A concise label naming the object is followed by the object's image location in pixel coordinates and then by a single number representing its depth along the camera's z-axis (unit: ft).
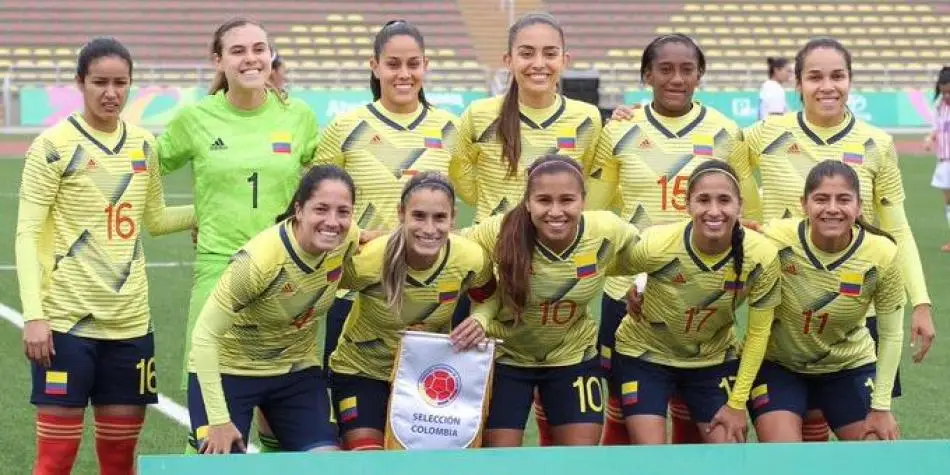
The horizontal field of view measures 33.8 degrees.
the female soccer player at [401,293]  17.71
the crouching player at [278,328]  17.10
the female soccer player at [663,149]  20.12
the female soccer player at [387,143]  19.83
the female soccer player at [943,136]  49.70
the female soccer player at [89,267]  18.21
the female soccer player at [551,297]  17.94
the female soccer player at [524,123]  20.12
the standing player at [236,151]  19.16
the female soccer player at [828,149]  19.90
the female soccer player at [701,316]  18.20
